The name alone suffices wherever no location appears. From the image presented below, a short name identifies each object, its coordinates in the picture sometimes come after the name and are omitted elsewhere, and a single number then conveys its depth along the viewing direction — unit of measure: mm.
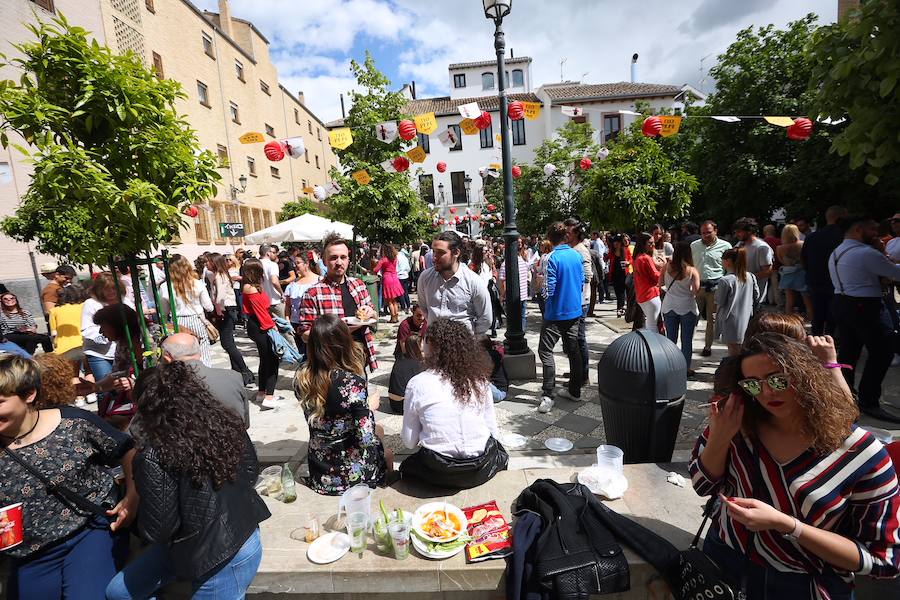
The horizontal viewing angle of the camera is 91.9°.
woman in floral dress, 2816
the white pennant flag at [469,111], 7777
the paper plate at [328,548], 2305
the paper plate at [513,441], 3989
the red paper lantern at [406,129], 7941
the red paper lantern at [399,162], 9078
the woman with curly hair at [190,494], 1837
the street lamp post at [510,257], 5535
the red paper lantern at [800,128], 7605
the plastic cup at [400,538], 2258
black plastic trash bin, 3041
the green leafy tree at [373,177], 9344
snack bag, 2244
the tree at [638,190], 8766
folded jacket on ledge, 1952
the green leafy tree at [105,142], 2465
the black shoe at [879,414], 3869
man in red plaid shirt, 4250
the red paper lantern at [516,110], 7348
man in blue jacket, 4629
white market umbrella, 10500
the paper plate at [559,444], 3838
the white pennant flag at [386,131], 7824
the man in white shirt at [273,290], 7031
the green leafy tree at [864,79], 2754
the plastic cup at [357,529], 2344
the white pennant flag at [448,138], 8836
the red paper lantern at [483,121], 7879
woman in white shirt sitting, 2705
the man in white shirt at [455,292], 4281
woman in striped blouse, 1435
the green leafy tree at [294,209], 24953
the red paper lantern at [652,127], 7598
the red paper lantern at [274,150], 7652
